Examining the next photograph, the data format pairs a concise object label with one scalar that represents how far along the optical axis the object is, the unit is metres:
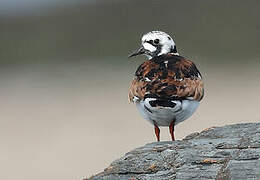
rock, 12.47
